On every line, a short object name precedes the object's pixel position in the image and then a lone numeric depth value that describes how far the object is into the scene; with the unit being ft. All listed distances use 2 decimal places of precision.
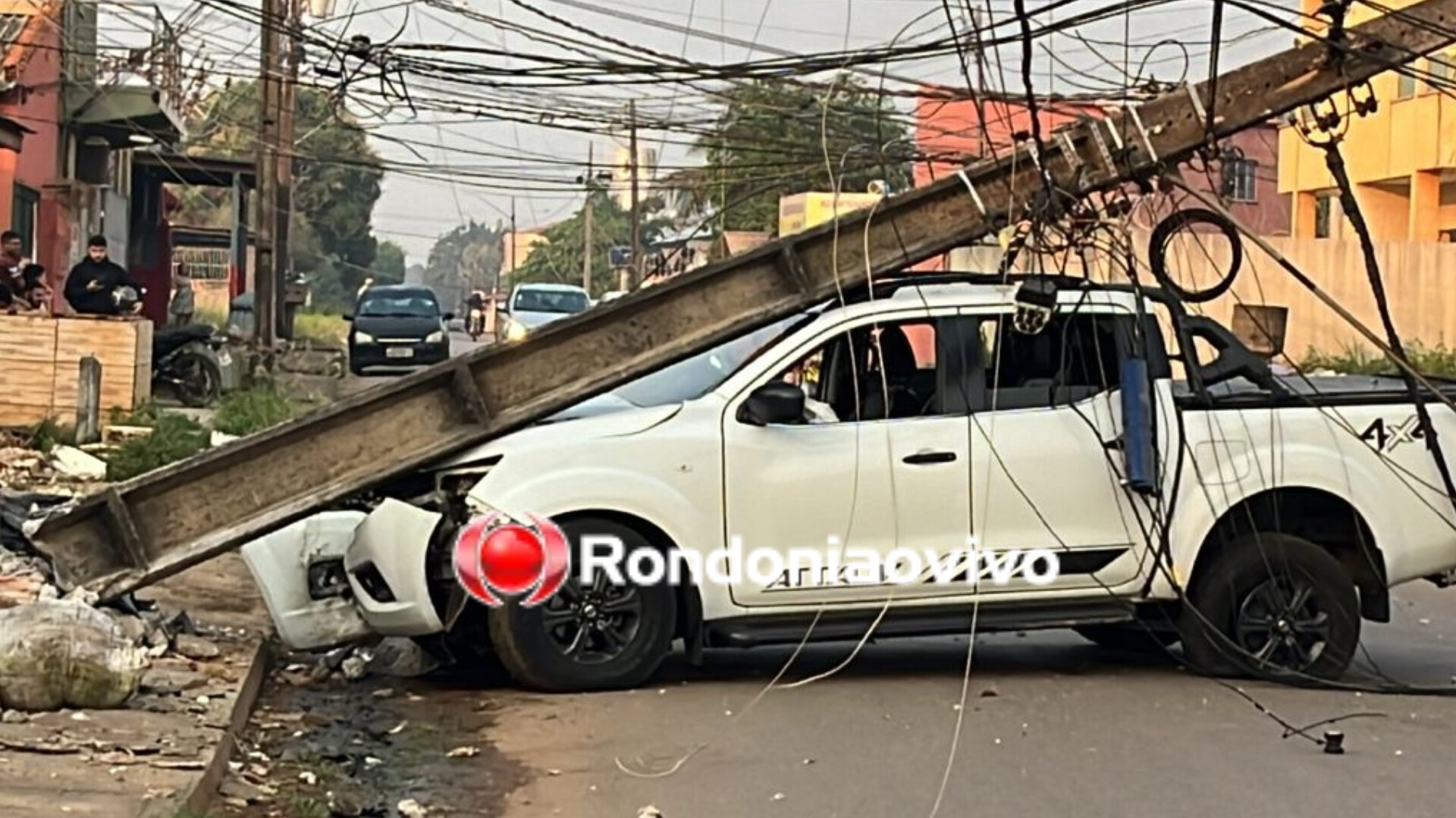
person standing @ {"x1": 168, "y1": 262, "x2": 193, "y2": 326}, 113.80
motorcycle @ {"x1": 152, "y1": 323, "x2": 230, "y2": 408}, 78.12
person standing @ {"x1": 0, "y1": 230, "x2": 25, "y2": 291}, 66.59
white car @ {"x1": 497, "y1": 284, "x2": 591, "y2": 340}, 112.27
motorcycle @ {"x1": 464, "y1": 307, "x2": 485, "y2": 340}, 171.94
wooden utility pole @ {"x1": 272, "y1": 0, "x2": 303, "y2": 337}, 86.53
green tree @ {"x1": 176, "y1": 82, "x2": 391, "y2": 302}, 199.62
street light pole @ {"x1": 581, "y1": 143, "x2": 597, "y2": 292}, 205.57
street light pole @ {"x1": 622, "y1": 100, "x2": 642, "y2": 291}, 87.42
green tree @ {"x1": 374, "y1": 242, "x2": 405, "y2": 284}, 410.10
